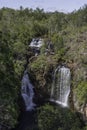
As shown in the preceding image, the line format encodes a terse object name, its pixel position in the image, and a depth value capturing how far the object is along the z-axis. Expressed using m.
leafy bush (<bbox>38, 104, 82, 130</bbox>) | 26.56
